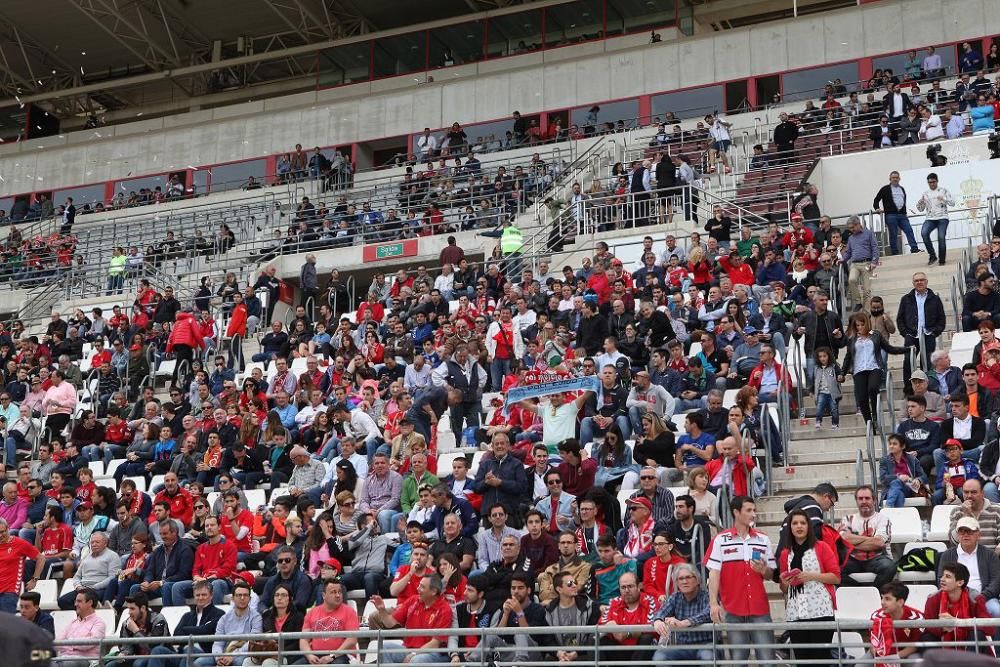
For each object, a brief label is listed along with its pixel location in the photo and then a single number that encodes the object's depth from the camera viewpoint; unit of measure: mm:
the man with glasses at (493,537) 11430
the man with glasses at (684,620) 8906
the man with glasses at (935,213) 17812
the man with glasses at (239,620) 11250
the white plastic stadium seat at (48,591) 13805
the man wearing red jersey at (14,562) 13602
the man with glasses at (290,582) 11555
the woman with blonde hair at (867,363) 13164
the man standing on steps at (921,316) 14359
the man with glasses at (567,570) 10250
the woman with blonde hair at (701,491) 11109
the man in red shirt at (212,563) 12672
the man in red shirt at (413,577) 10898
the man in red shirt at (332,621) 10484
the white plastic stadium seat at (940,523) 10383
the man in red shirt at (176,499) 14219
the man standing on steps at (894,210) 18938
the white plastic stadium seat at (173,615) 12352
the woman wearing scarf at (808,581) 9055
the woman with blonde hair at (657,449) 12312
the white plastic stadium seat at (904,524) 10477
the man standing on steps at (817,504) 9507
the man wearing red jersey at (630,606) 9609
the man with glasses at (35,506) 15211
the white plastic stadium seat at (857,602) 9648
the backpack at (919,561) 9914
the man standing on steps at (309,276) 25031
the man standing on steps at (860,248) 17422
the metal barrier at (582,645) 8336
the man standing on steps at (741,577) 9055
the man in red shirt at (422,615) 10320
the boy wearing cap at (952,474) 10984
